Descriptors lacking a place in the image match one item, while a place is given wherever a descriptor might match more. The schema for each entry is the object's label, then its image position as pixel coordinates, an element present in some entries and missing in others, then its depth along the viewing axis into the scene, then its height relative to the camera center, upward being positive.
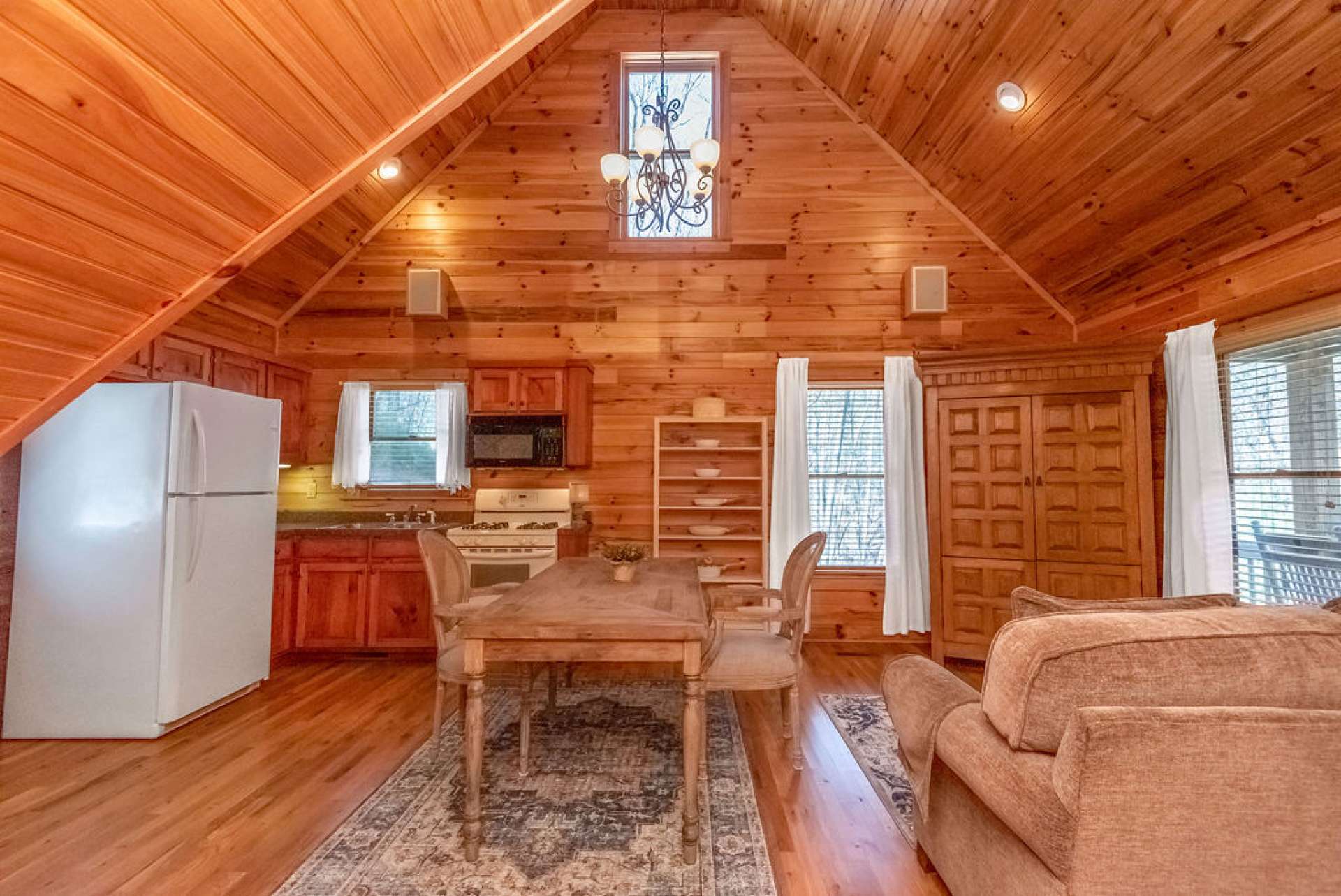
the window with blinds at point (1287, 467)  2.97 +0.10
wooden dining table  2.01 -0.56
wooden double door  3.77 -0.14
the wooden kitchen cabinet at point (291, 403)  4.59 +0.55
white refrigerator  2.97 -0.48
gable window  5.06 +3.13
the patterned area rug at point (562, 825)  1.93 -1.27
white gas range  4.31 -0.51
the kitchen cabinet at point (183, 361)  3.61 +0.68
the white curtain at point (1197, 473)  3.55 +0.06
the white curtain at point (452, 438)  4.93 +0.30
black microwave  4.71 +0.25
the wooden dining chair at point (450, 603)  2.66 -0.60
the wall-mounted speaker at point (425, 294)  4.85 +1.42
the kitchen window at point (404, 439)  5.05 +0.29
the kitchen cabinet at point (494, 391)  4.69 +0.64
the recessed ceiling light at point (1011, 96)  3.52 +2.22
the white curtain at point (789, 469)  4.89 +0.08
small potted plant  2.88 -0.38
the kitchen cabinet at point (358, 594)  4.29 -0.84
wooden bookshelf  4.86 -0.10
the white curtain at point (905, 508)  4.79 -0.22
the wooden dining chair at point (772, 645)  2.60 -0.77
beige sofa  1.17 -0.53
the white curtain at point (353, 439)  4.91 +0.28
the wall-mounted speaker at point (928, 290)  4.81 +1.48
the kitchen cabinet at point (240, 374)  4.06 +0.68
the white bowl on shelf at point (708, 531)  4.88 -0.42
